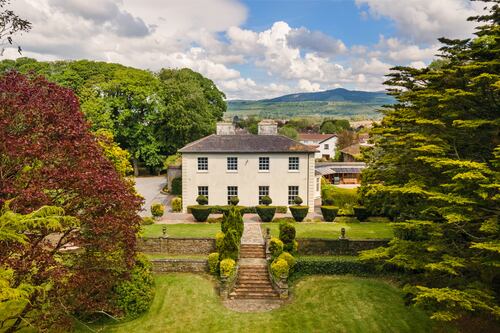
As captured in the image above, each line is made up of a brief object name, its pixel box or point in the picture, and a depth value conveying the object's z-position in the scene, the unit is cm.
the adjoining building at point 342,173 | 5844
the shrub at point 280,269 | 2224
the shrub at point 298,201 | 3647
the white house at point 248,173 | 3716
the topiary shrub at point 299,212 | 3381
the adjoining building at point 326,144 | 9525
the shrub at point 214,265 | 2417
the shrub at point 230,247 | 2403
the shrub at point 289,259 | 2358
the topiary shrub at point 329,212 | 3383
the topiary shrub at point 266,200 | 3688
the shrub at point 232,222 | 2597
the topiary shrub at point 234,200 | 3697
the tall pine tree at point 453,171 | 1257
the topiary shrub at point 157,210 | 3369
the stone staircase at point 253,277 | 2194
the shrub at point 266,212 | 3362
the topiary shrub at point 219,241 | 2511
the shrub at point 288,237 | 2559
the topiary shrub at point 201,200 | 3672
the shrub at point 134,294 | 1891
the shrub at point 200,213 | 3325
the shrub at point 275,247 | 2452
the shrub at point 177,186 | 4491
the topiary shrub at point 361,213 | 3407
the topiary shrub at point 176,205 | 3753
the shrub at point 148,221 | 3211
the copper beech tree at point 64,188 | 1138
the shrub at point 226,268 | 2195
